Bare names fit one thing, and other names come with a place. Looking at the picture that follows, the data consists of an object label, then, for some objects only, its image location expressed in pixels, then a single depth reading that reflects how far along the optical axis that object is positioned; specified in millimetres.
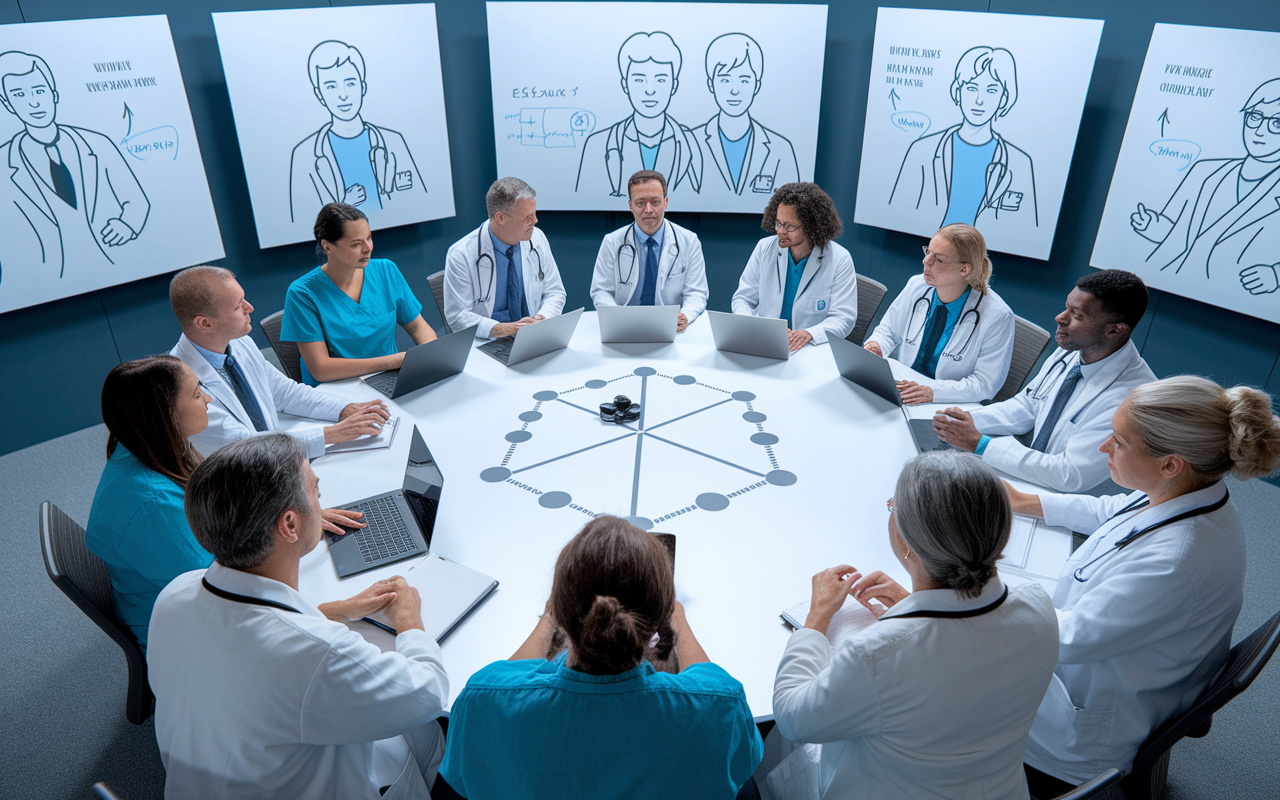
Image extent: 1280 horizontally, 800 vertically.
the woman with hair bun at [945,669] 1269
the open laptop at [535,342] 2973
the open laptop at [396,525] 1899
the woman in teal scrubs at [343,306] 2939
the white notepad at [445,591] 1681
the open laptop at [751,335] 3023
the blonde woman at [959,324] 2955
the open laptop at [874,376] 2465
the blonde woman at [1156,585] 1513
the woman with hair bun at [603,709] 1146
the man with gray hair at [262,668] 1299
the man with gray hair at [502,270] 3510
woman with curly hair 3639
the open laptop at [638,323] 3182
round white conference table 1771
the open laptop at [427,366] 2695
